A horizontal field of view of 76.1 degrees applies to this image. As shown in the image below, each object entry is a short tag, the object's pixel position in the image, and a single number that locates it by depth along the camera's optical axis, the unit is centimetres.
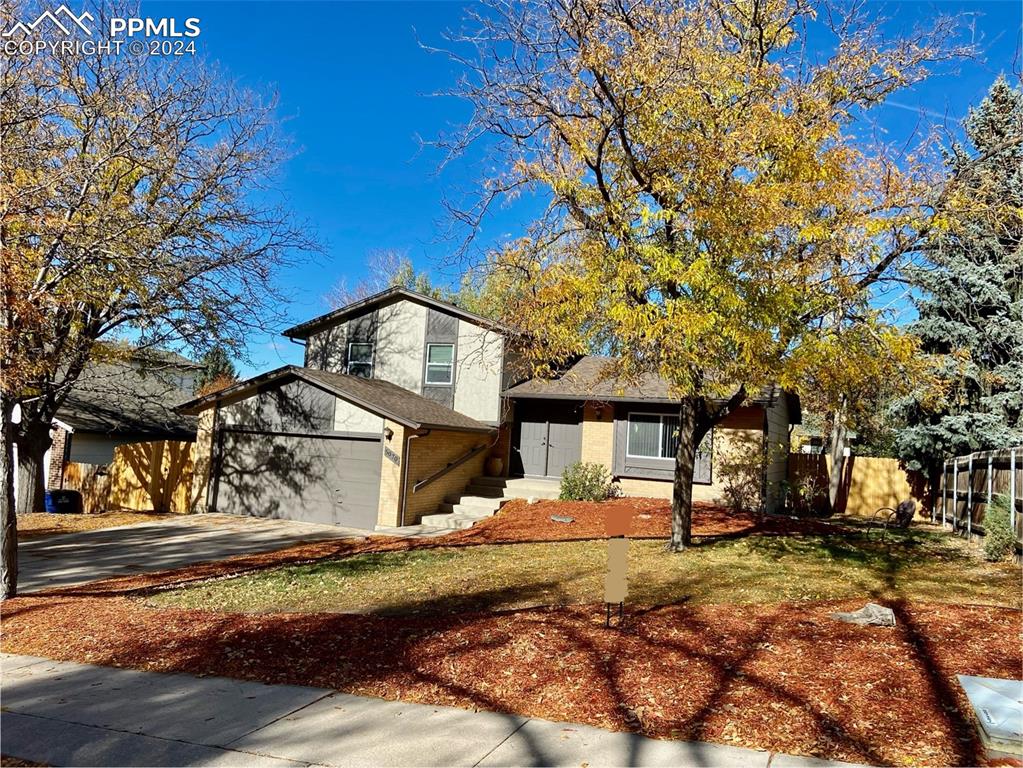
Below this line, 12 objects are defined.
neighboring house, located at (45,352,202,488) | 2145
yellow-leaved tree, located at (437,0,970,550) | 844
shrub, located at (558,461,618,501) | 1791
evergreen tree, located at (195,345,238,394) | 3241
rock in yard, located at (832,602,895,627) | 657
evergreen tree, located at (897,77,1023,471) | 1644
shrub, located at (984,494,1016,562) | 1084
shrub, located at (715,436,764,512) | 1777
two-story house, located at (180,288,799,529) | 1677
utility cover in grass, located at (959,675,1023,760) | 353
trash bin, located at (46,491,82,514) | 1886
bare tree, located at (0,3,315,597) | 838
